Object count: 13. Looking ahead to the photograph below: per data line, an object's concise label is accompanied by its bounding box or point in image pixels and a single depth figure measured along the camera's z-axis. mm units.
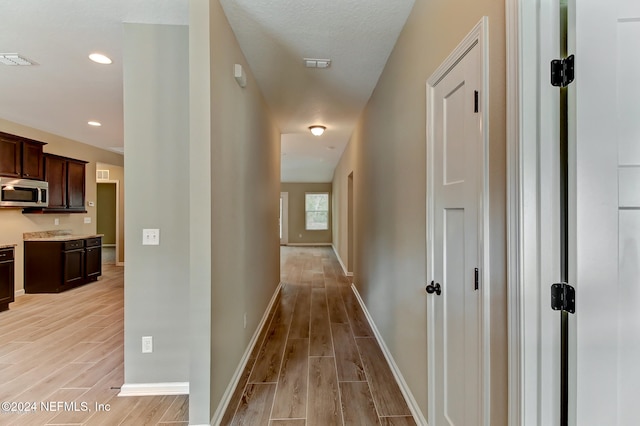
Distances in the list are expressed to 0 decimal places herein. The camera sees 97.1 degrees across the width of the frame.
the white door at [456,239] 1169
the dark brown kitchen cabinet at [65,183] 4859
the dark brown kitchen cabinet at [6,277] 3779
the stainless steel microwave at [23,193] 4039
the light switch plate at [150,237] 2041
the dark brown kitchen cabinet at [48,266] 4594
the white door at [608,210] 835
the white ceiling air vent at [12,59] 2473
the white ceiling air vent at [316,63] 2553
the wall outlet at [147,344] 2057
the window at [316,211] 11508
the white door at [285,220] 11469
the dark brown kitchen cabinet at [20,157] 4039
